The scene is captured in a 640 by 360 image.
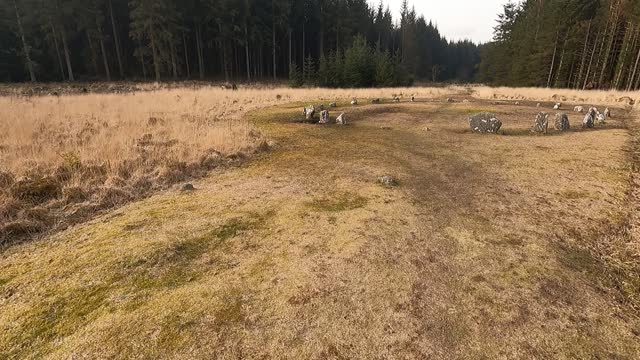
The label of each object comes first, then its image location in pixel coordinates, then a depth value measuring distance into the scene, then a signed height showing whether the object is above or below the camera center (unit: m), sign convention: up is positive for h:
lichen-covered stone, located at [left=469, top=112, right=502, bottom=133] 11.79 -1.36
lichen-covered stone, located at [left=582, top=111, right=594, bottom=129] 12.44 -1.35
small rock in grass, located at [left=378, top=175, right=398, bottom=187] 6.45 -1.85
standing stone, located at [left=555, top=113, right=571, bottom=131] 12.05 -1.35
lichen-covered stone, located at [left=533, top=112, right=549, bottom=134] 11.75 -1.35
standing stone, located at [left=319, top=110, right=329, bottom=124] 13.14 -1.29
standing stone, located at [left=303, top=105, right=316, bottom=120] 13.62 -1.15
